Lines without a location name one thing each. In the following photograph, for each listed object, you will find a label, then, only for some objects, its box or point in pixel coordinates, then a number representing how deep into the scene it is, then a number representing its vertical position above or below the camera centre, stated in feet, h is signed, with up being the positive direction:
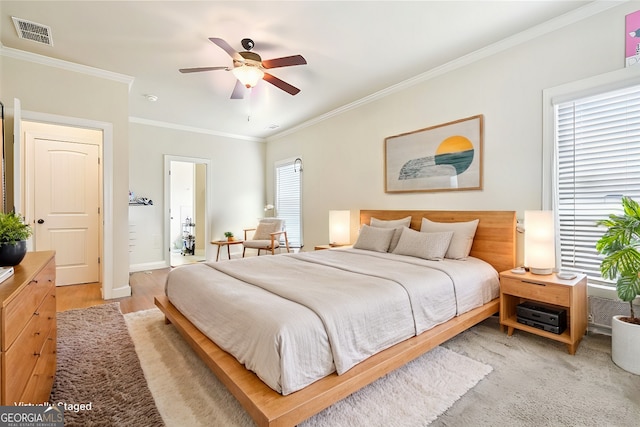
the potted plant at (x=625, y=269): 6.53 -1.34
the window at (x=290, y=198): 19.75 +0.76
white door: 13.44 +0.58
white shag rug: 5.22 -3.71
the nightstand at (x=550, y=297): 7.35 -2.34
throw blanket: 5.46 -1.83
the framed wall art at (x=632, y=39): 7.47 +4.38
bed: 4.71 -2.31
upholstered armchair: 17.88 -1.70
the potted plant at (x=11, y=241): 5.12 -0.58
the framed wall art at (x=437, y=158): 10.72 +2.08
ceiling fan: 8.71 +4.40
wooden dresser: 3.60 -1.88
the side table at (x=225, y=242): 18.48 -2.10
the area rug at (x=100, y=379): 5.27 -3.70
